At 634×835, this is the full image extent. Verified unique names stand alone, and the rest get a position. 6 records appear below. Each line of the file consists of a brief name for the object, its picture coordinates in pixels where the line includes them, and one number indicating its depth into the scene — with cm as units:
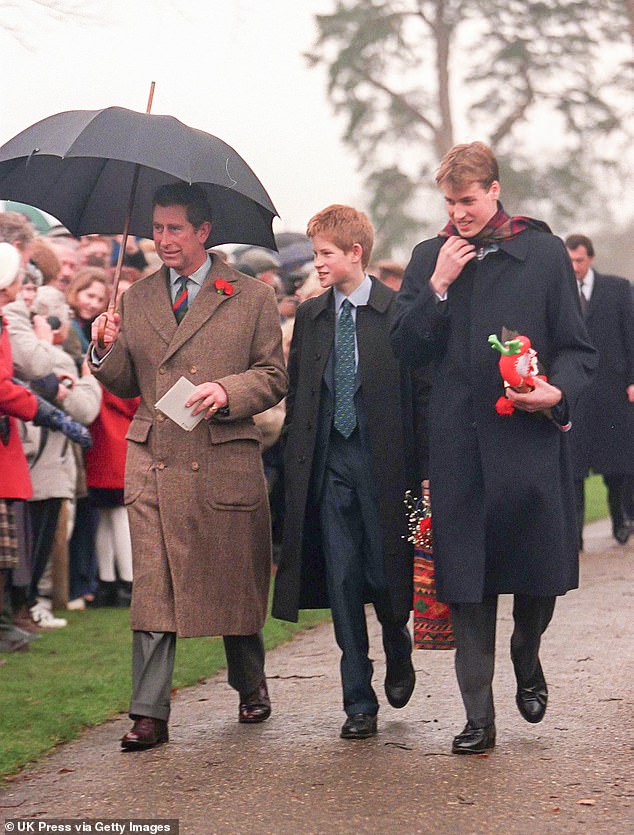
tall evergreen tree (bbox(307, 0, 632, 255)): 5994
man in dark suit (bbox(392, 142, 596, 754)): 1124
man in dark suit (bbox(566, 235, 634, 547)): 2328
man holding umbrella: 1194
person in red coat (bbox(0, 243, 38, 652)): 1510
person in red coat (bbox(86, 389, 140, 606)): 1886
